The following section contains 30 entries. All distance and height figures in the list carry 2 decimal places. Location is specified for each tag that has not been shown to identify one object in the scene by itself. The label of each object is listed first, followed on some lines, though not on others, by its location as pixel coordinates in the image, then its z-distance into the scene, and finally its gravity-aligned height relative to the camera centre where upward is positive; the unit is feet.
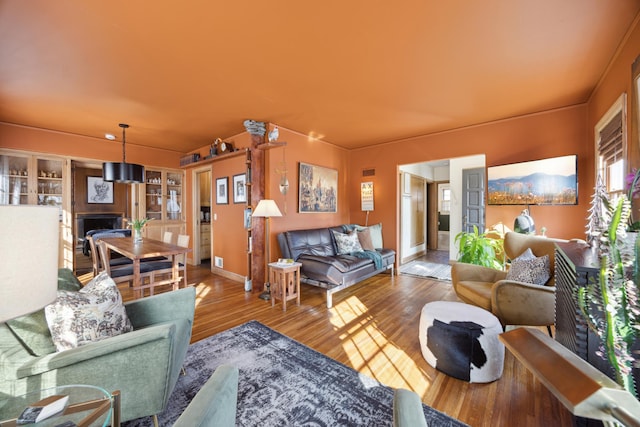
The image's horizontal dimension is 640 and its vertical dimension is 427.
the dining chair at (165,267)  10.29 -2.37
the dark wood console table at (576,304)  3.35 -1.56
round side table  2.86 -2.37
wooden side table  10.35 -3.06
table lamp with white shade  1.87 -0.38
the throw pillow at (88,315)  4.11 -1.82
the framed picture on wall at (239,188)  13.98 +1.34
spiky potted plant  2.61 -0.94
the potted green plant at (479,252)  11.26 -1.85
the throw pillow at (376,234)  15.80 -1.49
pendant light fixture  10.84 +1.76
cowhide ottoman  5.97 -3.29
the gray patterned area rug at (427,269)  15.55 -3.97
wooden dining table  9.14 -1.49
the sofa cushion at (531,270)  7.22 -1.74
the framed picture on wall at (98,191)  18.71 +1.65
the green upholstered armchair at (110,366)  3.57 -2.36
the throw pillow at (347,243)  14.03 -1.79
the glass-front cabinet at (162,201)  17.87 +0.79
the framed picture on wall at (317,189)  14.83 +1.44
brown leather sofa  10.87 -2.39
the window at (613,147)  6.93 +2.04
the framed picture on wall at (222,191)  15.38 +1.34
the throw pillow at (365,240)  14.85 -1.71
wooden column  12.50 -0.81
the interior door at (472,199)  18.01 +0.91
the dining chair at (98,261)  11.09 -2.21
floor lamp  11.20 +0.03
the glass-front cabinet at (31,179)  13.26 +1.84
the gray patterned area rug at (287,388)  4.95 -4.08
